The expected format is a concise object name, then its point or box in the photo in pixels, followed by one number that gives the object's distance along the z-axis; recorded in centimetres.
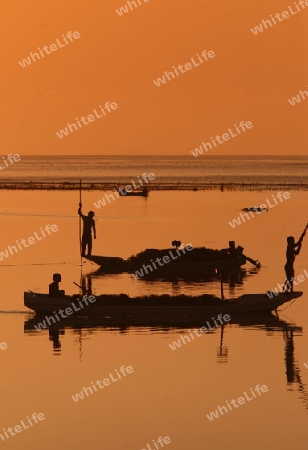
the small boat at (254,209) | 8429
